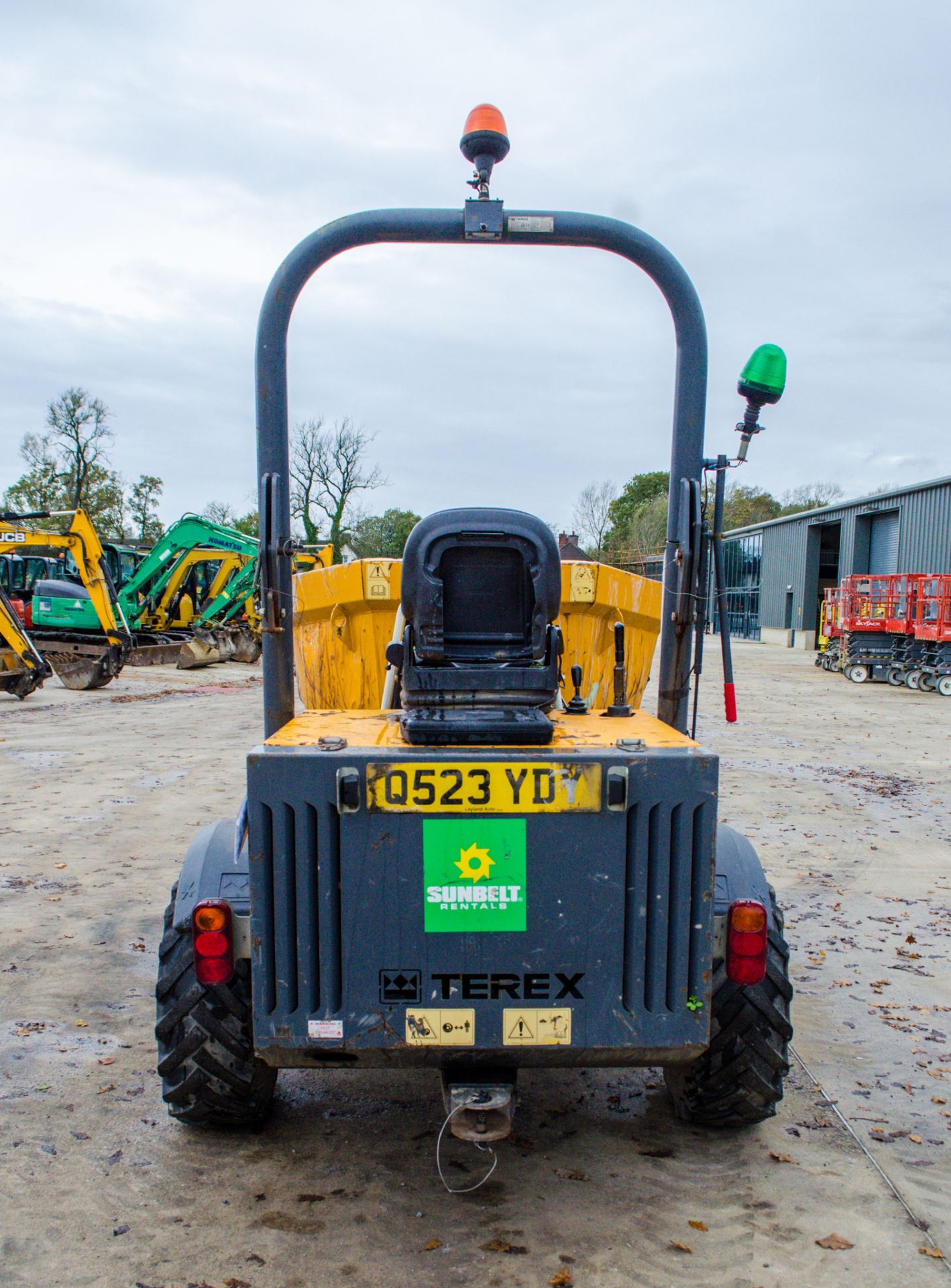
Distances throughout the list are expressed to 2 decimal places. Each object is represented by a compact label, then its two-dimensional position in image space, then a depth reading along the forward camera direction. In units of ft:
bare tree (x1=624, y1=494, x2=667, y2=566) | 171.12
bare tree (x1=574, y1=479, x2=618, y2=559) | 185.34
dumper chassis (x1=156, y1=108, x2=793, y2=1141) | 9.25
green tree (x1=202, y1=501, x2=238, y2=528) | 207.69
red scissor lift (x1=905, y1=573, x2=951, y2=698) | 70.79
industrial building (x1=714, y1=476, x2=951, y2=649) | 107.96
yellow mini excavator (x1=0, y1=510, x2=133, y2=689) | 61.46
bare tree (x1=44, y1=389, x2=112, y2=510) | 186.09
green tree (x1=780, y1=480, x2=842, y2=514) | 265.13
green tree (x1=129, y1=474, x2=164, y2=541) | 206.80
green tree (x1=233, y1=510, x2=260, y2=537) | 179.54
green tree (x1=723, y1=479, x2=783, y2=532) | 252.42
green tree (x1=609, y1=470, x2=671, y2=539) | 245.04
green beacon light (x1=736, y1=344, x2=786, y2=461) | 10.87
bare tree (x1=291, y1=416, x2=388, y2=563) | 179.93
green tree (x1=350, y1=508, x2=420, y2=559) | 171.22
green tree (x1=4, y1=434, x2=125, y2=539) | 183.83
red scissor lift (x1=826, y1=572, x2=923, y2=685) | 76.64
